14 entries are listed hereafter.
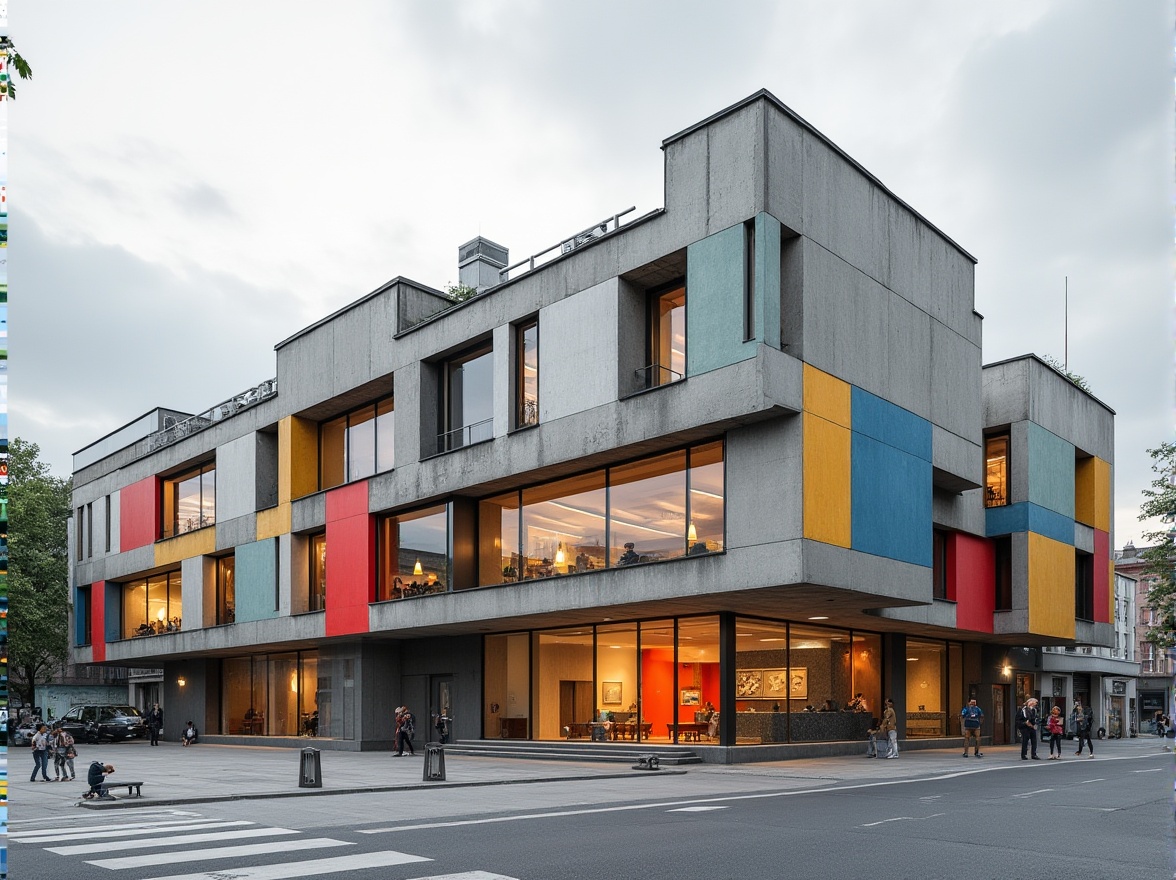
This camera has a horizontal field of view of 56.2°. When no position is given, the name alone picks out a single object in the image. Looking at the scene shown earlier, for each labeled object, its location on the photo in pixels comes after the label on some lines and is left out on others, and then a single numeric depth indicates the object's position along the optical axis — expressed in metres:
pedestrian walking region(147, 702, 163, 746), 46.66
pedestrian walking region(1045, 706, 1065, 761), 33.72
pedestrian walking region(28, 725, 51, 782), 24.55
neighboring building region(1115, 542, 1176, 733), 89.38
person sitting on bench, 18.84
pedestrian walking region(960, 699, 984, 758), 31.83
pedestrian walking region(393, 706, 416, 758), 34.41
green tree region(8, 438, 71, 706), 55.25
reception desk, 29.81
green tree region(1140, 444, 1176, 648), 38.41
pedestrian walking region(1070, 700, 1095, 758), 38.00
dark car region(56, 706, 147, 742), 48.41
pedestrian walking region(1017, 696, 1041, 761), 32.36
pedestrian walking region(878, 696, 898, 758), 30.97
